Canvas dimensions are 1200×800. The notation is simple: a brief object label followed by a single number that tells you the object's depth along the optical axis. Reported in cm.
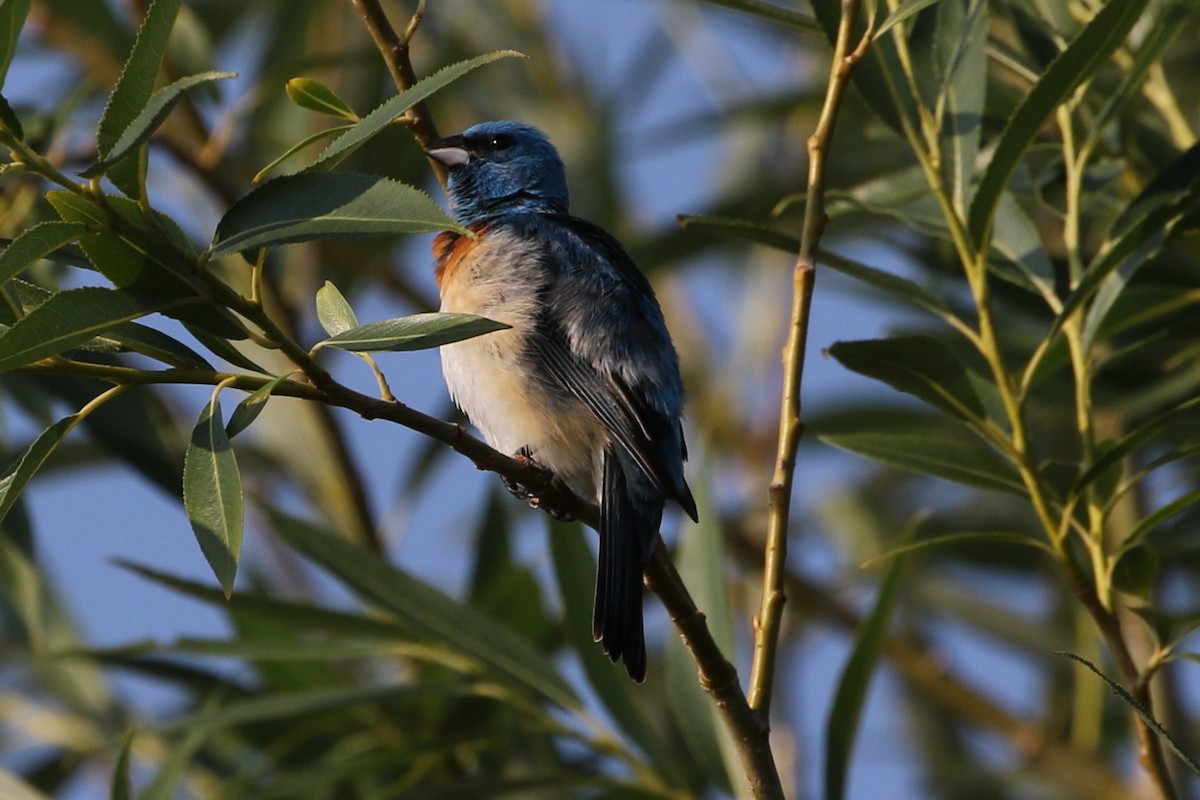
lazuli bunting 689
